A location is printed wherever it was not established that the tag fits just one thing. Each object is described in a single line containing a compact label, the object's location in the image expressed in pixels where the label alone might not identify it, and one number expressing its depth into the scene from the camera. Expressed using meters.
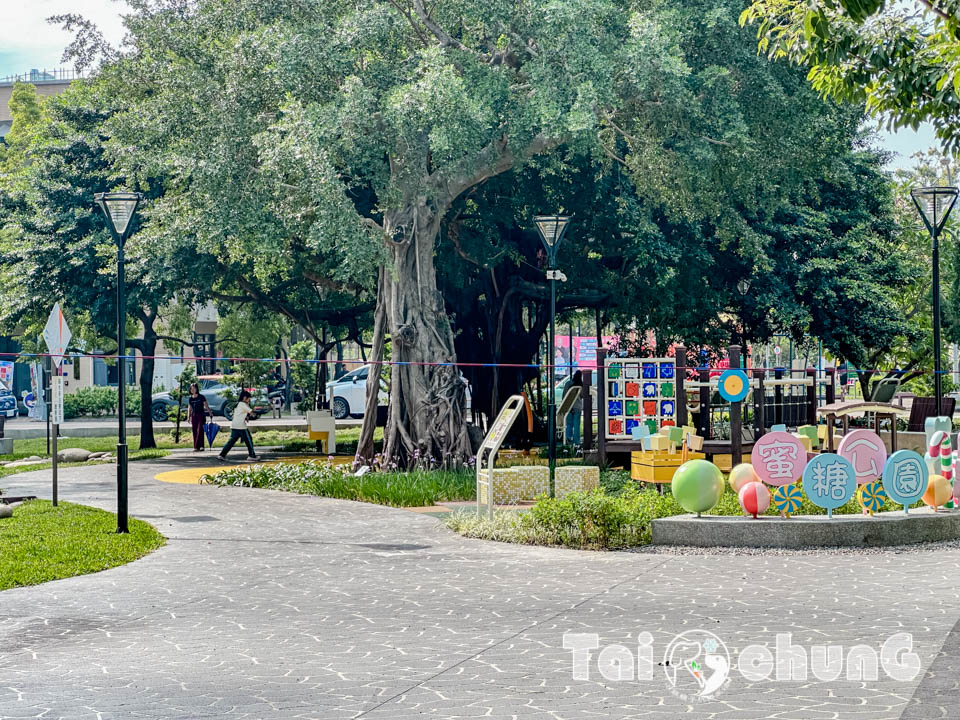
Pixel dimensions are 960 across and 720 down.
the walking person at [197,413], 30.03
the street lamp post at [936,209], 20.06
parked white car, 43.03
